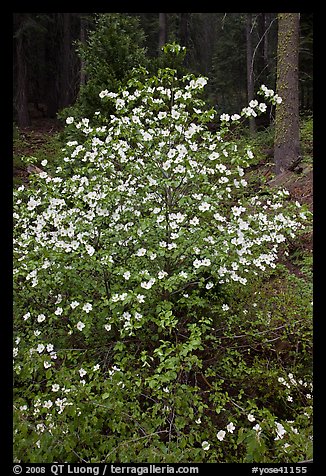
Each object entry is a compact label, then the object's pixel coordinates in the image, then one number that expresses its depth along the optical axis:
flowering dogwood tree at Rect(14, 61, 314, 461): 2.99
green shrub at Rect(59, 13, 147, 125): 5.76
